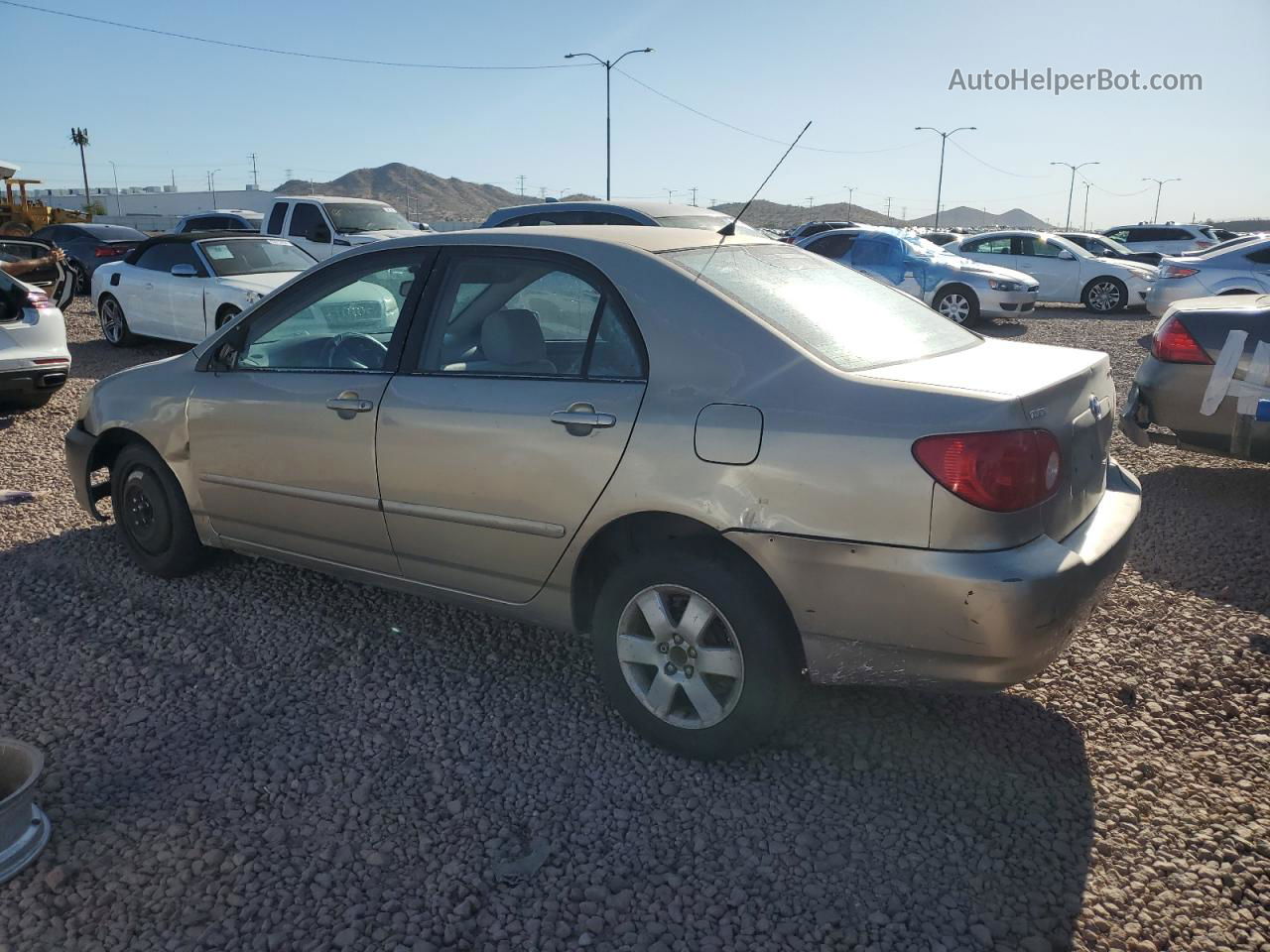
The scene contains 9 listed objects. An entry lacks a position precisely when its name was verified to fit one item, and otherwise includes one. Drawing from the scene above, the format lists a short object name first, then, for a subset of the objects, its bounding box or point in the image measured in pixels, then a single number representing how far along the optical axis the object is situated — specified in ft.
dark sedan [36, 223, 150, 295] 65.00
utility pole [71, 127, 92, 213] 298.56
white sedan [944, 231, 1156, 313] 59.21
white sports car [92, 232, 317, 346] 36.76
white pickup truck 49.47
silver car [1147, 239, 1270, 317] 43.24
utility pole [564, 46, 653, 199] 138.98
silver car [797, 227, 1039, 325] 50.78
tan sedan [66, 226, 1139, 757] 9.17
